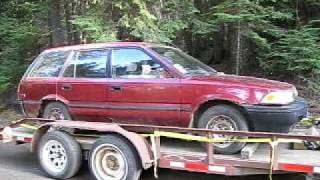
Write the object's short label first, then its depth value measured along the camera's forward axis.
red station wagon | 6.36
